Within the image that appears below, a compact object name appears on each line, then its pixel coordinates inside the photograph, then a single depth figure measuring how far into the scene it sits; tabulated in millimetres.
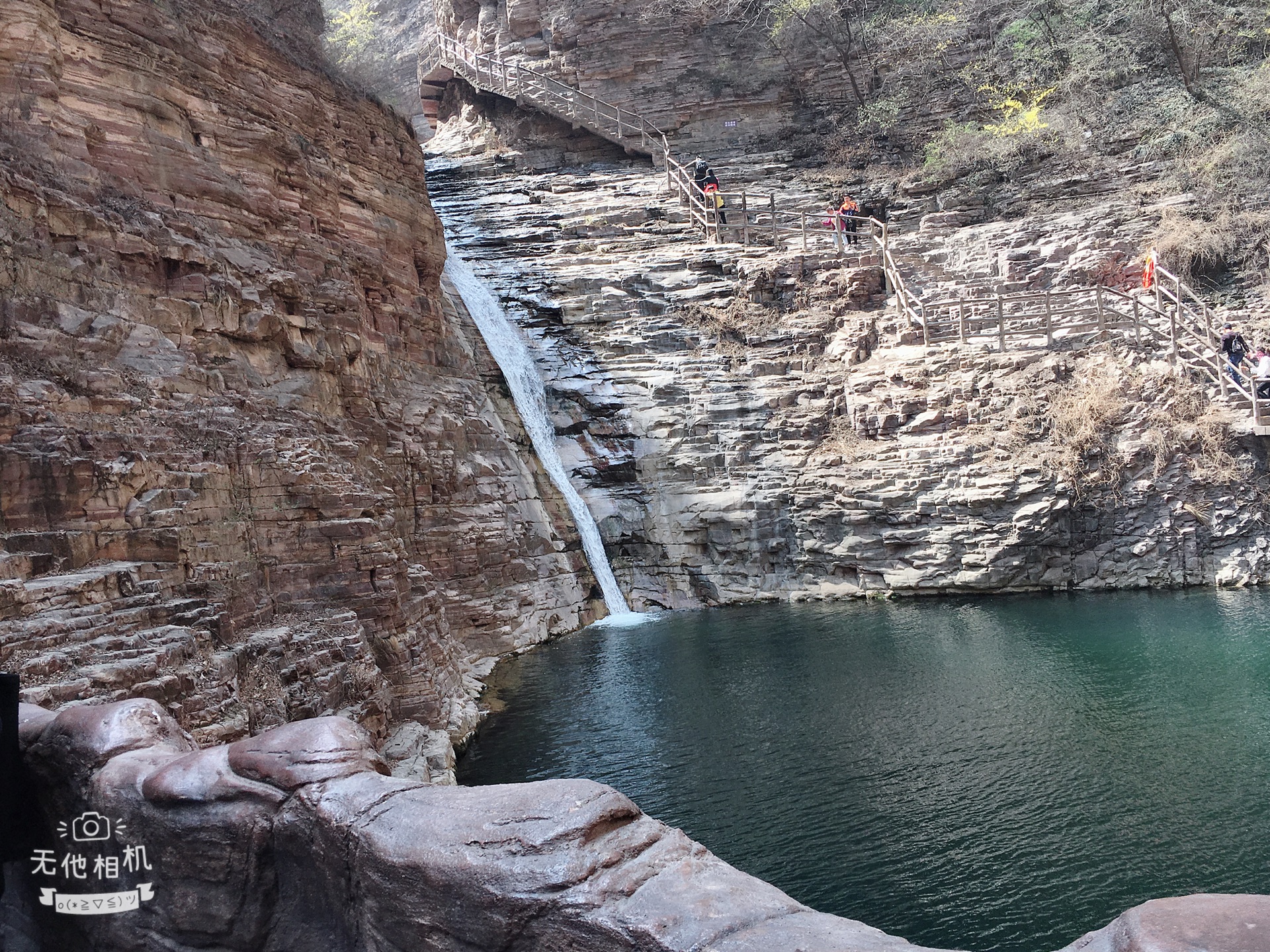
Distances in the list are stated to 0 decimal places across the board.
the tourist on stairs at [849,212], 26891
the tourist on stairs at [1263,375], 18281
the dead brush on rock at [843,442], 21062
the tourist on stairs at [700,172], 28981
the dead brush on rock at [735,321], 23797
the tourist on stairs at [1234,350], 19172
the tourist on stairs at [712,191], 26906
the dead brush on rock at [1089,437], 19172
